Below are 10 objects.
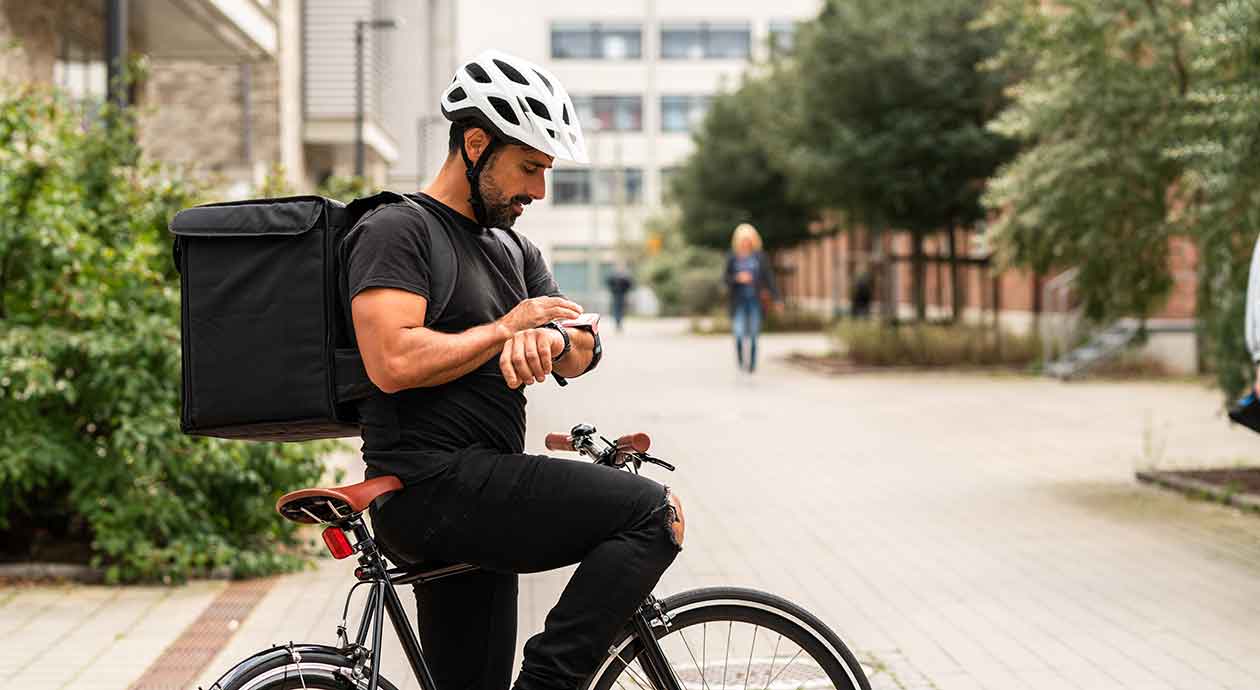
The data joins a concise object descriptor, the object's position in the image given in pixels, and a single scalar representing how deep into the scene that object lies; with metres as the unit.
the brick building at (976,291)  23.34
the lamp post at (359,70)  25.22
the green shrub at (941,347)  24.25
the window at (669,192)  43.65
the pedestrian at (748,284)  22.25
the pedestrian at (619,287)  45.25
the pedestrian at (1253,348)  5.55
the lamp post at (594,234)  72.25
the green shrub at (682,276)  55.38
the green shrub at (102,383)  7.31
